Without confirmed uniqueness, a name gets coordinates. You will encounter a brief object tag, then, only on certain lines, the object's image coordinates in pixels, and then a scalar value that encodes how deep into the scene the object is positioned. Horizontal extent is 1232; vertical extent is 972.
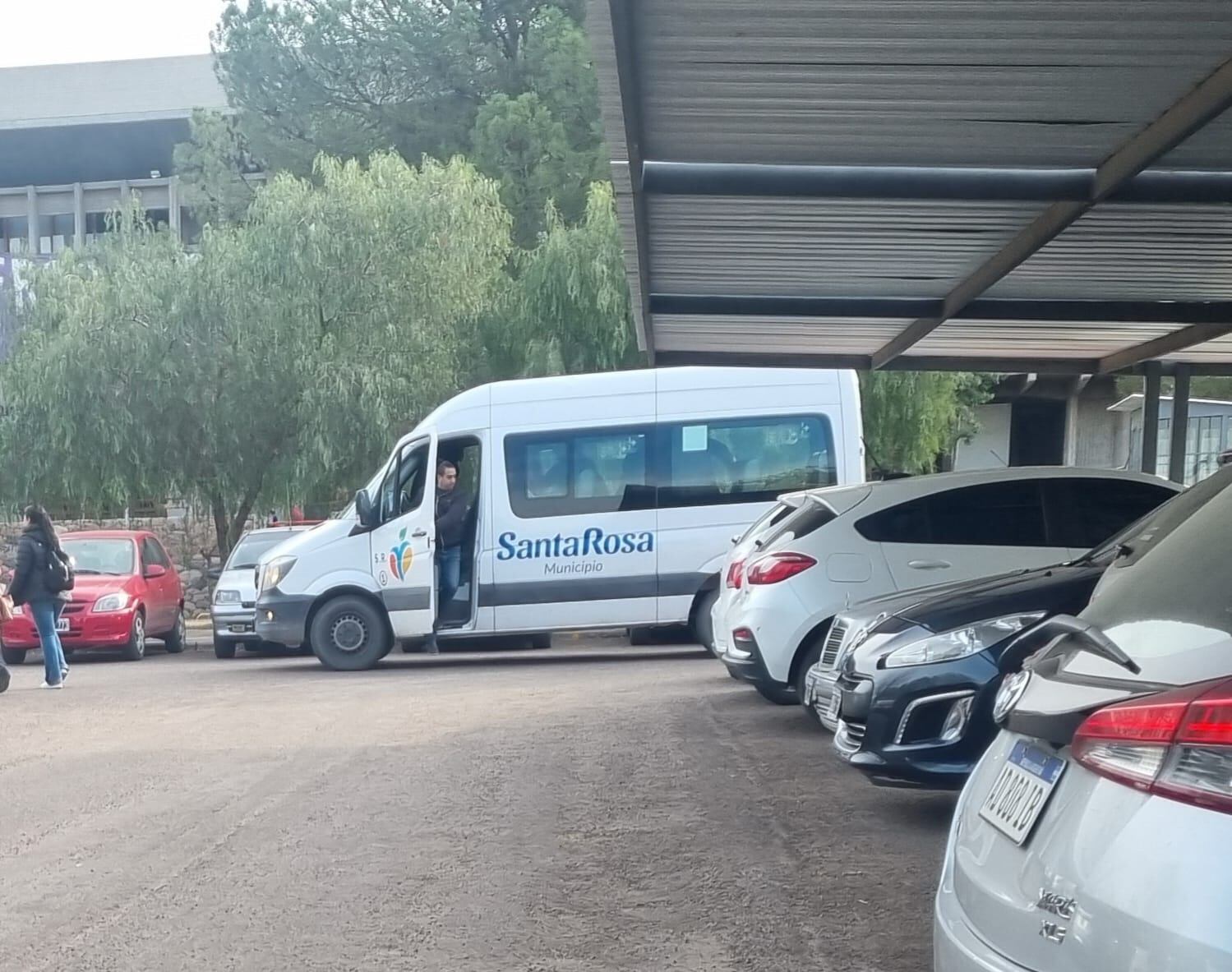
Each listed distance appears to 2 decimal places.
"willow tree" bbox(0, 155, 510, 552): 24.38
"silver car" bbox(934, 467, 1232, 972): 2.49
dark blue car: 6.61
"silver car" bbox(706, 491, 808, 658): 10.88
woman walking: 14.57
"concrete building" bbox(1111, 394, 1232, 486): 22.28
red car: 19.23
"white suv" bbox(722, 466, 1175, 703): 9.66
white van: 16.31
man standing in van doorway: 16.34
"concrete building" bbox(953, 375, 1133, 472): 31.22
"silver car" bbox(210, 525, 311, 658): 19.75
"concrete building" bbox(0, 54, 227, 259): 44.84
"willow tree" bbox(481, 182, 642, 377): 26.28
